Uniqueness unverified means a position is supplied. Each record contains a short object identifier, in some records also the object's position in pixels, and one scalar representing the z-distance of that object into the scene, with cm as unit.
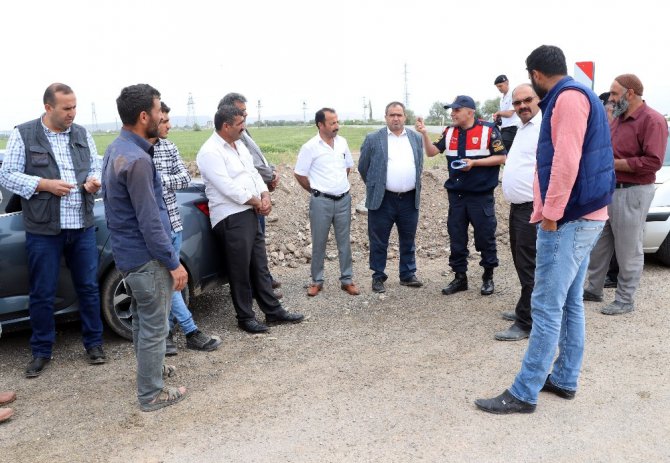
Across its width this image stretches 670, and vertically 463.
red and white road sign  692
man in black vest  420
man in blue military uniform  582
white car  653
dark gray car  435
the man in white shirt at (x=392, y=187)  621
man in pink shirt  316
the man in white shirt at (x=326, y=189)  612
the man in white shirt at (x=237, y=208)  491
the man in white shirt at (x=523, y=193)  479
